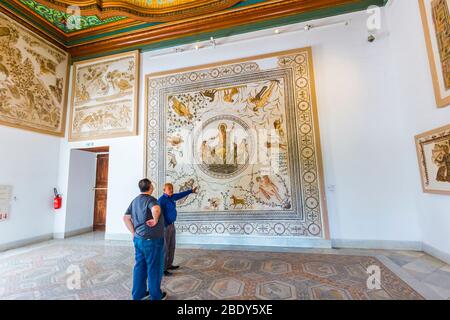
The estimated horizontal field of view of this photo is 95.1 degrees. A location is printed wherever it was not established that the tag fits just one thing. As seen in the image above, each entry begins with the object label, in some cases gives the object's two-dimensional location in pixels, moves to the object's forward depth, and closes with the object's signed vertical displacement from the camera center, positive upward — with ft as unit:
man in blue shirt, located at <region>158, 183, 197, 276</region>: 8.81 -1.39
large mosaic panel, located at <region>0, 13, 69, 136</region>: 13.57 +8.09
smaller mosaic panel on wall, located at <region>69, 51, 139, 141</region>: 16.22 +7.44
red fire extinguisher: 15.98 -0.79
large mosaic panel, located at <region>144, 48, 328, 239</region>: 12.59 +2.57
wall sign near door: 13.16 -0.56
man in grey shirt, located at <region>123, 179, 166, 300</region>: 6.45 -1.71
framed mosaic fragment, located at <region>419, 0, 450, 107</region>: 8.35 +5.83
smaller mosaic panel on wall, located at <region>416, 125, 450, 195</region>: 8.69 +0.93
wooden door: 18.89 -0.32
